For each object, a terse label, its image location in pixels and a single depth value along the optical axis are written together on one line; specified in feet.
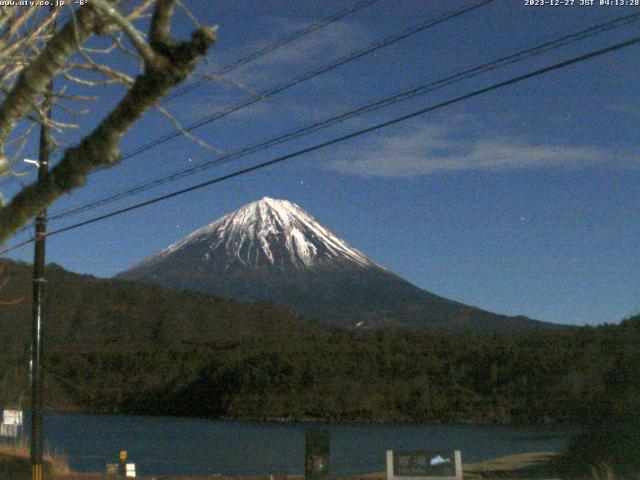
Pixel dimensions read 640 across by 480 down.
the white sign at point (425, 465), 57.93
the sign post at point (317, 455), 58.54
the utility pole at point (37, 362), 60.90
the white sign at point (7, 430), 77.18
